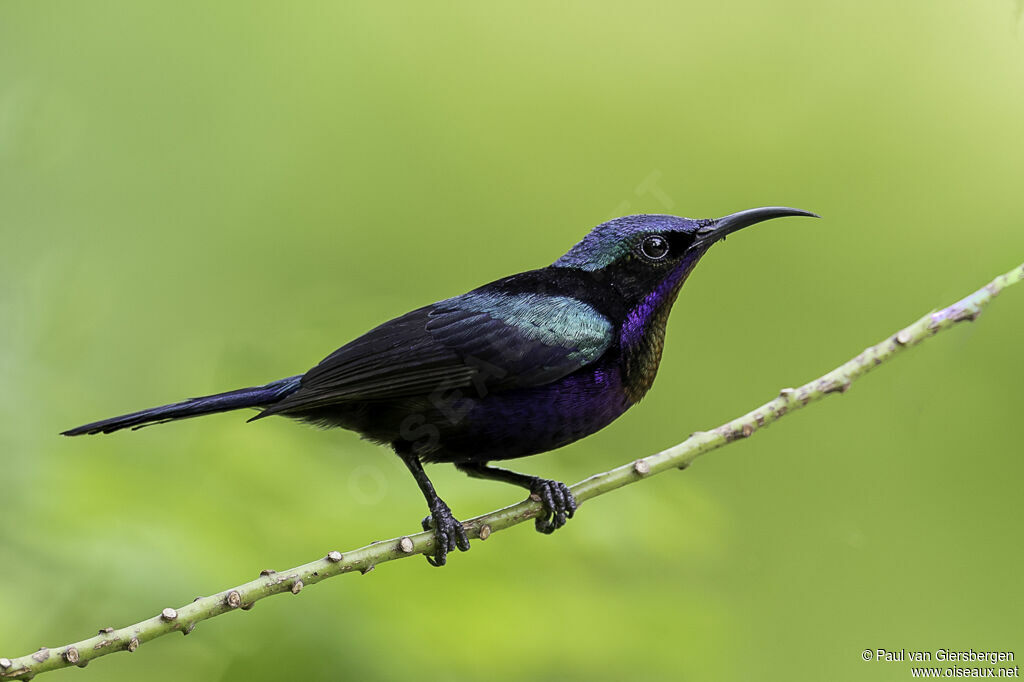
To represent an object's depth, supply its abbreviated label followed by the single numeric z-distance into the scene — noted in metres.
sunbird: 2.52
